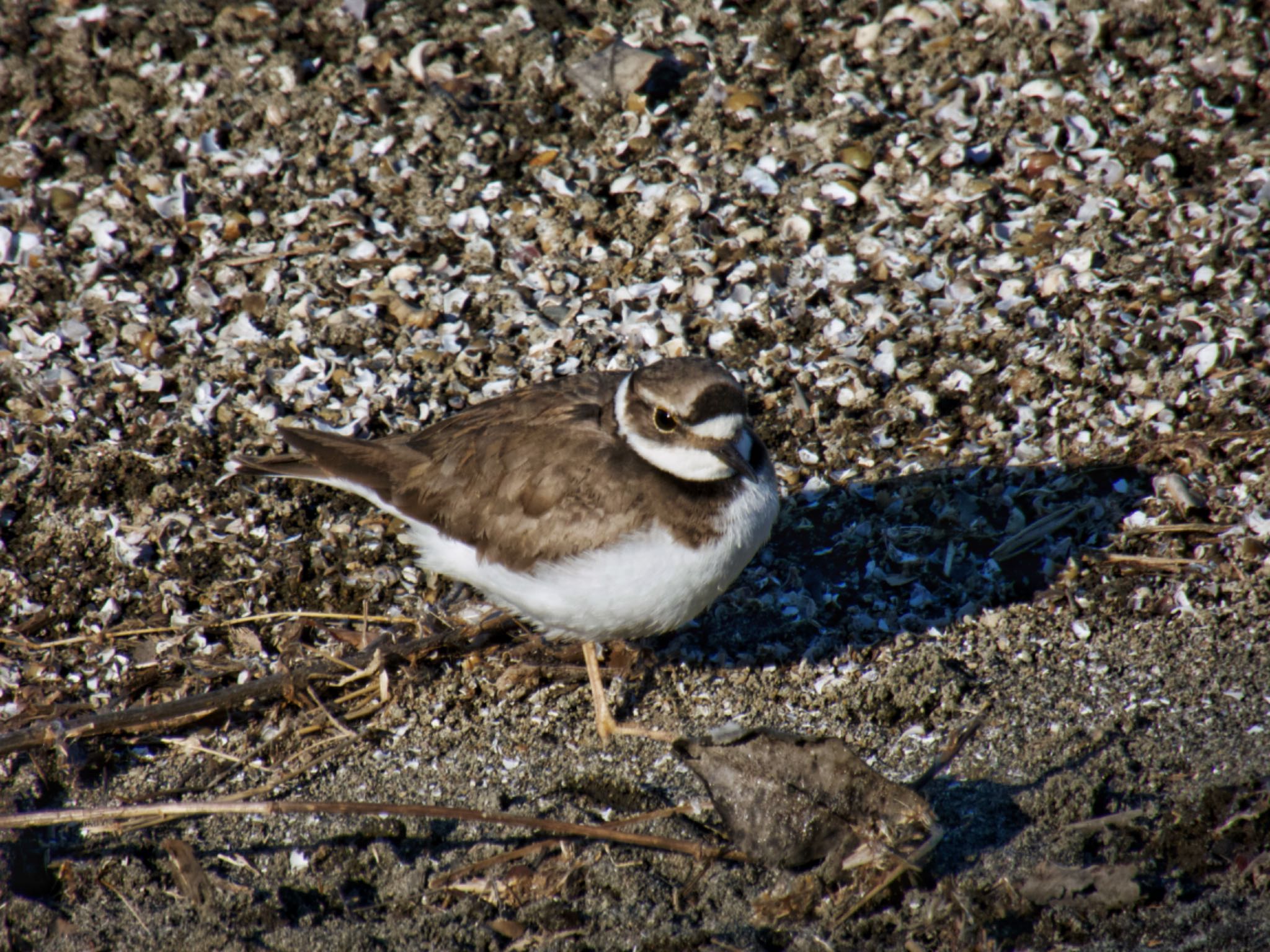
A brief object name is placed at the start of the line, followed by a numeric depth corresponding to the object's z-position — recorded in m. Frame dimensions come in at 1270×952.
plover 8.27
